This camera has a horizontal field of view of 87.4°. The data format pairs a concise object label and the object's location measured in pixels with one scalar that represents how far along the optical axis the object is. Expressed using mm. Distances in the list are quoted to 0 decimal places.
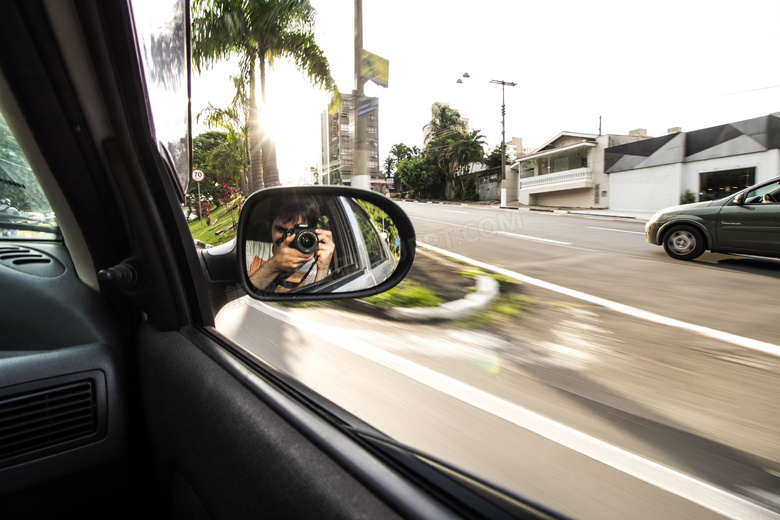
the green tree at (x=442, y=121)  53125
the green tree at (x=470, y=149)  40781
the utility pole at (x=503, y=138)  27689
